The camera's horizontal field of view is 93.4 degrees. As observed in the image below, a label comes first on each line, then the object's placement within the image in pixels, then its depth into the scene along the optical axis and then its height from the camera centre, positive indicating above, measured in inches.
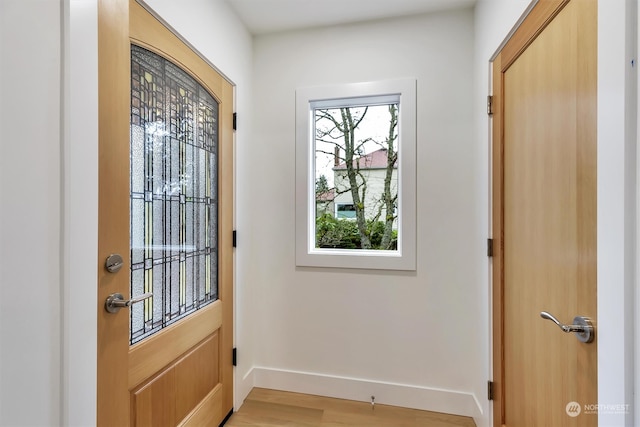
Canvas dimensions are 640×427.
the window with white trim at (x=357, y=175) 74.1 +9.4
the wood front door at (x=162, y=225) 38.4 -2.3
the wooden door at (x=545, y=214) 34.9 -0.6
